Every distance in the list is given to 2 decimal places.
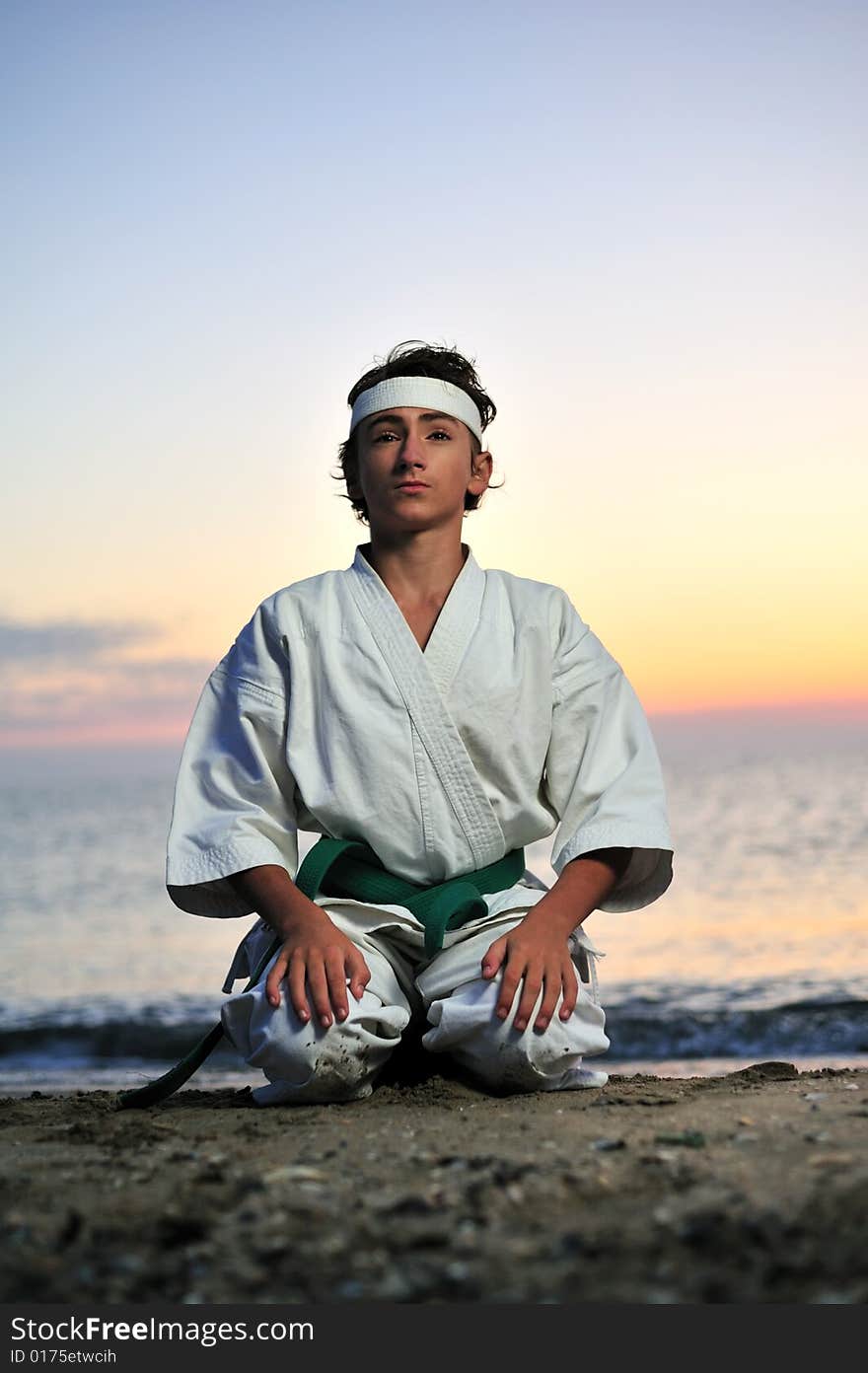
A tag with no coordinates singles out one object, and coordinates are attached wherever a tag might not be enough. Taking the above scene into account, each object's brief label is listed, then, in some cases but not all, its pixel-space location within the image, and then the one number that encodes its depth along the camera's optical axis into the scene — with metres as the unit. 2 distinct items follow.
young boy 3.12
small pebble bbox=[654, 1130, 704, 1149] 2.29
